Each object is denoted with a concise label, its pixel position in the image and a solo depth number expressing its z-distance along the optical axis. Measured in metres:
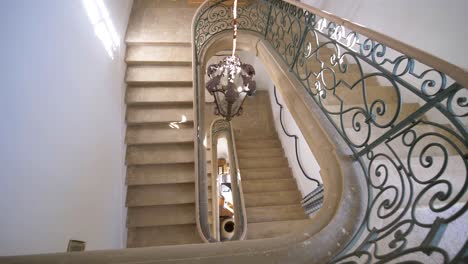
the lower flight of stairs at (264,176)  4.07
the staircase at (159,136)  3.33
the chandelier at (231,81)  2.84
